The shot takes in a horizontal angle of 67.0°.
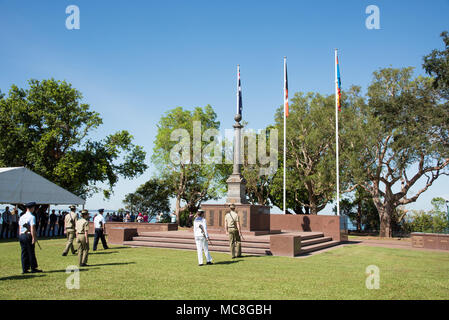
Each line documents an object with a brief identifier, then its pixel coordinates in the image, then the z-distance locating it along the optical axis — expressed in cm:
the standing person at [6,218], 2202
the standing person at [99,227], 1534
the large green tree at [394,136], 2973
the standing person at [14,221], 2222
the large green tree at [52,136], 3091
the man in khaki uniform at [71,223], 1359
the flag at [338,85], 2454
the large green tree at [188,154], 4334
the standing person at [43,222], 2448
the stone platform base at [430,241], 1925
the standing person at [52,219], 2475
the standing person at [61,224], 2517
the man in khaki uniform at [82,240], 1064
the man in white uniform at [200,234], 1120
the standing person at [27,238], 933
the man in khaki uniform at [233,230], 1280
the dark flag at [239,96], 2058
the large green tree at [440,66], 2659
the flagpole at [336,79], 2489
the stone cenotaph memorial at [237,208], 1858
